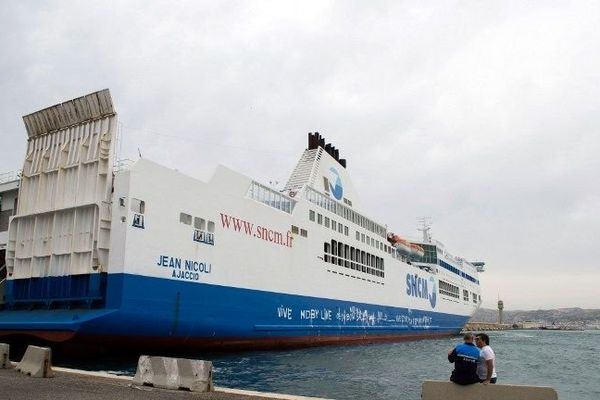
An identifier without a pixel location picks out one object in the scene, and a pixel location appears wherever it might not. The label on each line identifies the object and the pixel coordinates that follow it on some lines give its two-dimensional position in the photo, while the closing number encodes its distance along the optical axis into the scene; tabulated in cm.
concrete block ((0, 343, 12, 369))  1109
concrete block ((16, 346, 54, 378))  961
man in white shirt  795
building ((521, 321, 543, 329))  15090
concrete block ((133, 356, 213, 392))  871
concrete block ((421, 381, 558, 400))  650
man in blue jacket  723
